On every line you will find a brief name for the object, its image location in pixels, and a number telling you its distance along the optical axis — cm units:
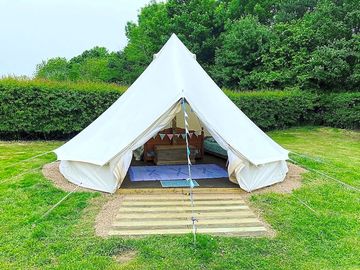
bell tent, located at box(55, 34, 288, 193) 571
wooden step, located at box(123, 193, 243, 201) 540
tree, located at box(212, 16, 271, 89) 1752
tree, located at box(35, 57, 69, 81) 3092
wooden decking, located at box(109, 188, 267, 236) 447
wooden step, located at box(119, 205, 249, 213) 495
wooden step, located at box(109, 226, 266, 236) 433
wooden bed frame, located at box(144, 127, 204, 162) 795
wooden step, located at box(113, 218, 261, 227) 453
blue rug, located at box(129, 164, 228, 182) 650
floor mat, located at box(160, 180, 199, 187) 597
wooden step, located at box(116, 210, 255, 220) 475
